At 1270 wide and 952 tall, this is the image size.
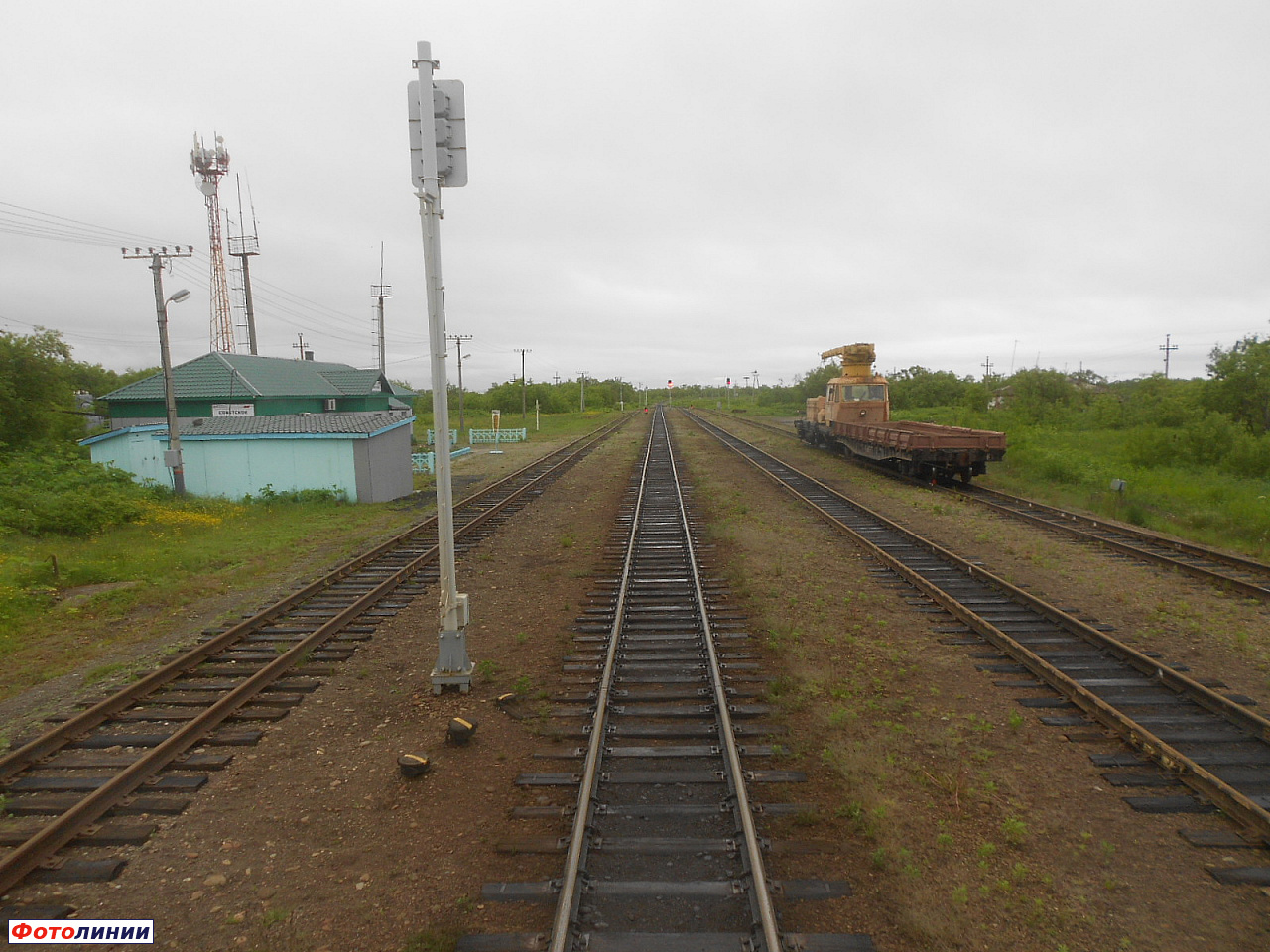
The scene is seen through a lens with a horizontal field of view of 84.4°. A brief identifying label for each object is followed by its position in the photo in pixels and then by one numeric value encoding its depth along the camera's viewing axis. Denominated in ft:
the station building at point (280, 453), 58.65
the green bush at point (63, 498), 45.39
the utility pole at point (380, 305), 156.87
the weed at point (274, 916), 12.45
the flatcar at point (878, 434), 61.46
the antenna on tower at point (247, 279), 139.54
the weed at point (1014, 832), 14.34
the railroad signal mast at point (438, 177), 19.83
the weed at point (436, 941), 11.73
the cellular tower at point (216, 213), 123.13
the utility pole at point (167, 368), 52.95
